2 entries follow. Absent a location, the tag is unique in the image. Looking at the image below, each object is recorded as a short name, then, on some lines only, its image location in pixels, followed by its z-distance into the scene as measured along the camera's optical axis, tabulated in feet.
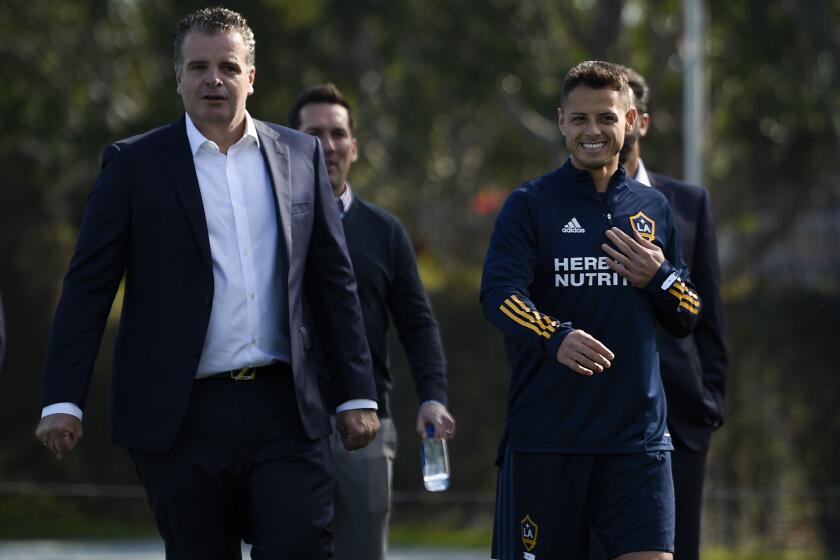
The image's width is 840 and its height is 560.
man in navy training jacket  37.37
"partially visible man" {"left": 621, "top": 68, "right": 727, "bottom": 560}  43.32
